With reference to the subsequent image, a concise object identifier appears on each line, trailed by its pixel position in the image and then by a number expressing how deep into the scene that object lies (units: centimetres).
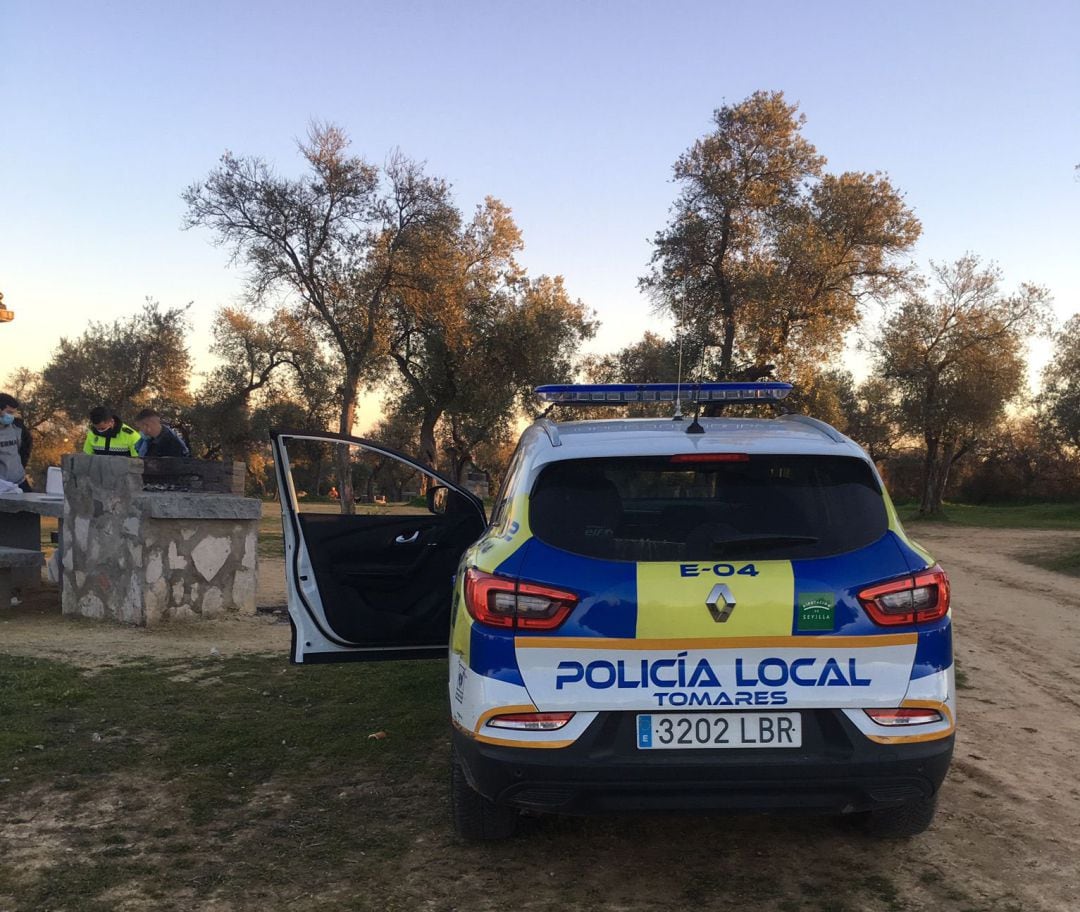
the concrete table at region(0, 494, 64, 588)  996
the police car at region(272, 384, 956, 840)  330
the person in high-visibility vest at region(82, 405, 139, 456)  1005
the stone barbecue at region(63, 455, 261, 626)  884
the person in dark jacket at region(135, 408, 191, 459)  1016
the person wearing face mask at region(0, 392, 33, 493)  1127
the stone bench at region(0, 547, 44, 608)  985
